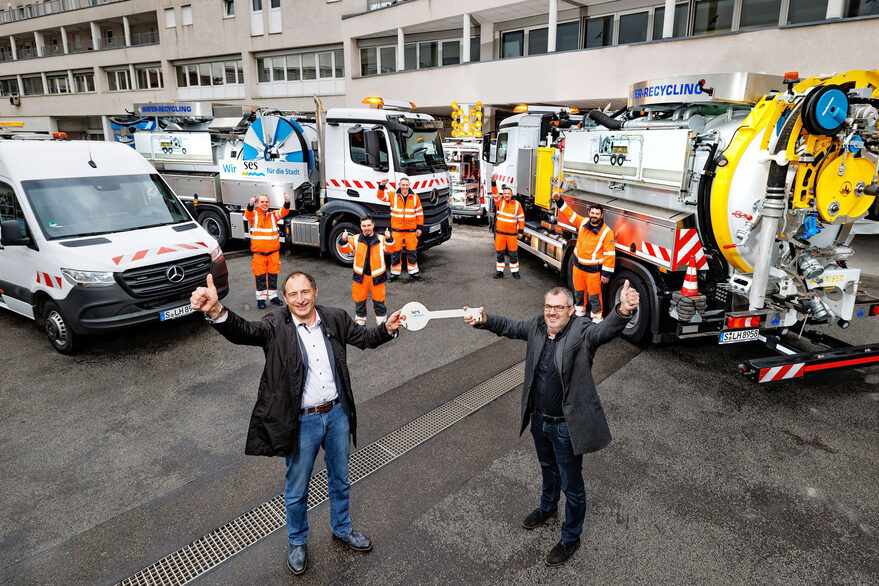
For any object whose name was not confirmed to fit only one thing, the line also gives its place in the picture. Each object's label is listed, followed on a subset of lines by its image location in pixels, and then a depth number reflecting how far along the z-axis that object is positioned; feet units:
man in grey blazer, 10.13
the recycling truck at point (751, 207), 16.02
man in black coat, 9.87
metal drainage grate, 10.68
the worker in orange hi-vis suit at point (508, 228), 33.17
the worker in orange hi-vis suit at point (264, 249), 26.73
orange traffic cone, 19.13
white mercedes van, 19.97
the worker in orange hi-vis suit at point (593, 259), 22.77
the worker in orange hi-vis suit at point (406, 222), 32.27
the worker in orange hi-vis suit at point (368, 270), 23.45
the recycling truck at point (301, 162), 34.78
